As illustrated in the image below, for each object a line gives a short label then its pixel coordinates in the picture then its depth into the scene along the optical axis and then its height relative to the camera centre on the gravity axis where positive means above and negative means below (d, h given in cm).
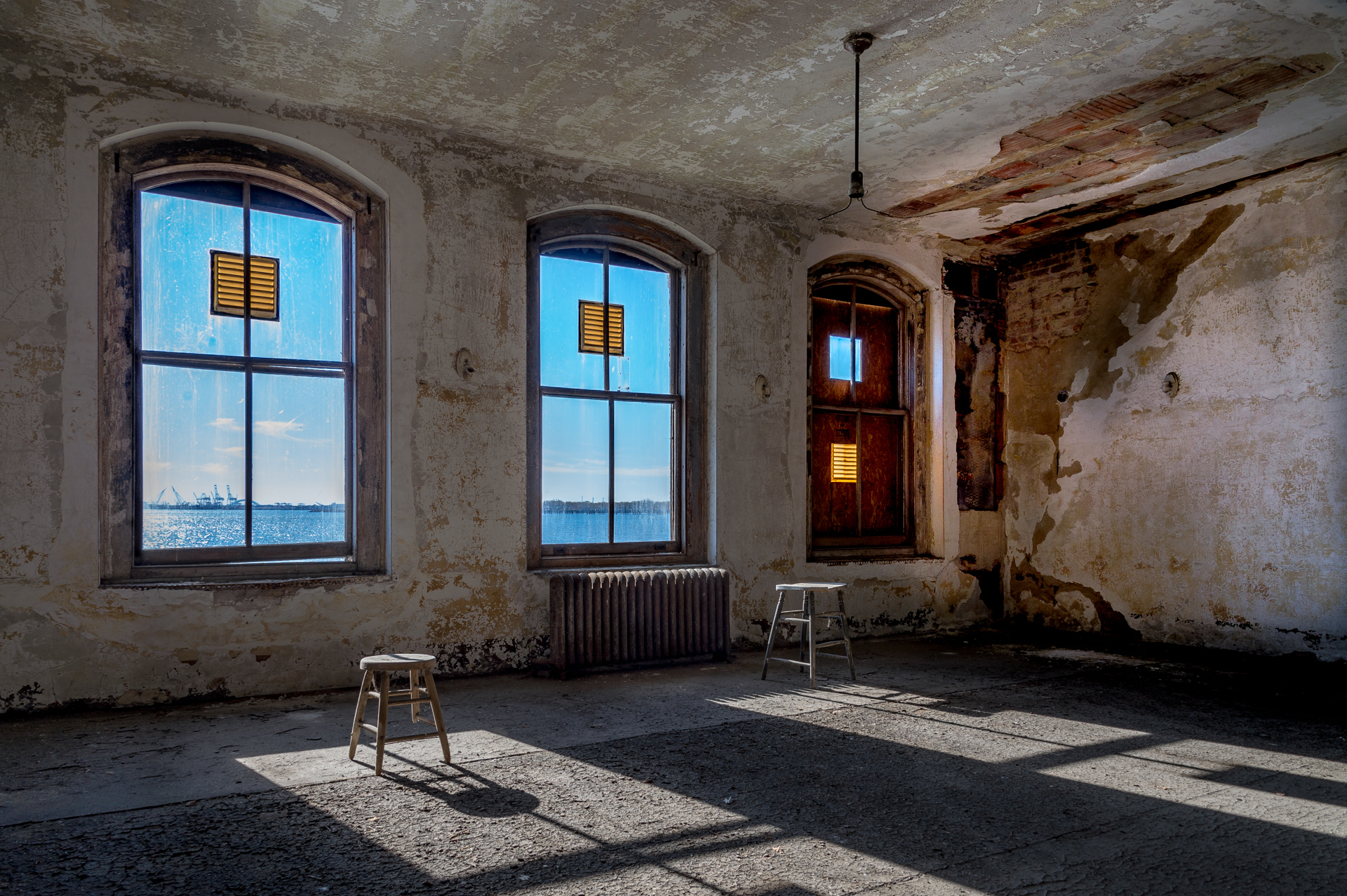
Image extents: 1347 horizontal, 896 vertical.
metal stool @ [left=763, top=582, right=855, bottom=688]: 495 -85
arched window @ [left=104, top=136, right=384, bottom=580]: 448 +64
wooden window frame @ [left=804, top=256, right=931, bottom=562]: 710 +68
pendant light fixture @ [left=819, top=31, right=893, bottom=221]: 398 +209
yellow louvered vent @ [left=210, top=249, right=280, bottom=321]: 470 +112
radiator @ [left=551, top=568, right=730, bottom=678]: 520 -90
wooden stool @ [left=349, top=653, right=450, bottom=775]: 327 -84
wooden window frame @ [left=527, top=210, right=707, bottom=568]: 575 +77
